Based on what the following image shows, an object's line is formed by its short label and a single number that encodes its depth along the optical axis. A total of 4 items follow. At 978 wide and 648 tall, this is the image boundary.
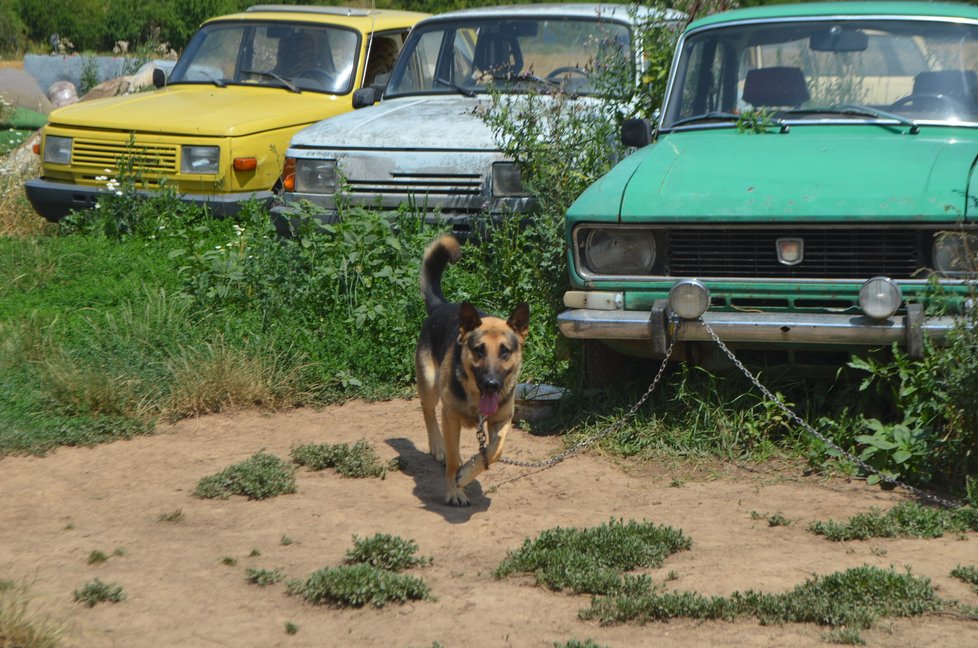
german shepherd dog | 10.42
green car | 10.47
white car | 16.25
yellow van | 19.37
